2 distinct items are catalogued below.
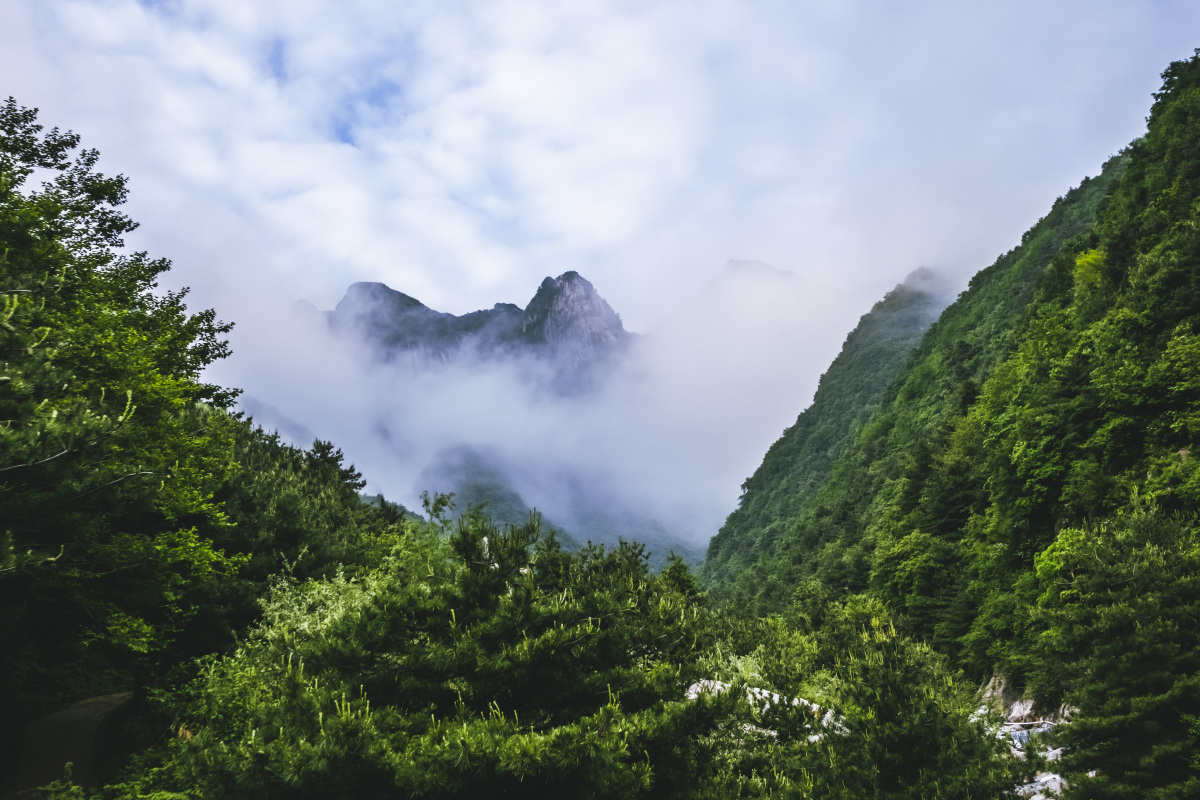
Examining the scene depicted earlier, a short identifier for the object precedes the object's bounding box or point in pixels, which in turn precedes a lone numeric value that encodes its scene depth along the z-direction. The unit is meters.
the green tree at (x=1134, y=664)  13.91
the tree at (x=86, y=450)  10.31
